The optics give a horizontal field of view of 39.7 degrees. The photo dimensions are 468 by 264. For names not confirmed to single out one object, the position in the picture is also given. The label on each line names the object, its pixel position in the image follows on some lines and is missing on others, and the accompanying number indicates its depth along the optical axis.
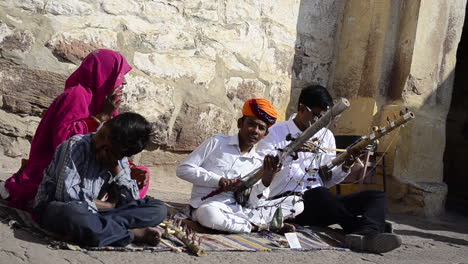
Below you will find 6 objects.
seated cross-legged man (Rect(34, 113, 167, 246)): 3.10
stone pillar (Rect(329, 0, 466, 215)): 5.97
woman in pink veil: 3.65
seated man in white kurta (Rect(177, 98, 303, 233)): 3.96
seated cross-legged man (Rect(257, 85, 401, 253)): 4.29
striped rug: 3.18
